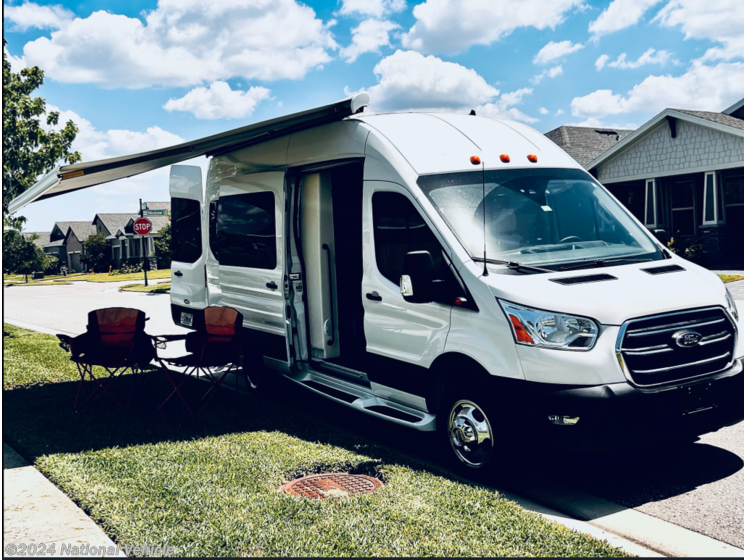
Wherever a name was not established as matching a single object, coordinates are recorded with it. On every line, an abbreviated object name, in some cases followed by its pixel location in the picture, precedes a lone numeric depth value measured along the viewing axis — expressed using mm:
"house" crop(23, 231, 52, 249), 95025
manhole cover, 5023
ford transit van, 4785
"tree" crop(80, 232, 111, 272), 64875
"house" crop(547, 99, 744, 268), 22609
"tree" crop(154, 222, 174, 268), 47438
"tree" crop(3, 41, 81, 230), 14688
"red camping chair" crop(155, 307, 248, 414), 7562
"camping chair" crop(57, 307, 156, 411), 7480
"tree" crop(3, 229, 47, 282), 16928
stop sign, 27875
